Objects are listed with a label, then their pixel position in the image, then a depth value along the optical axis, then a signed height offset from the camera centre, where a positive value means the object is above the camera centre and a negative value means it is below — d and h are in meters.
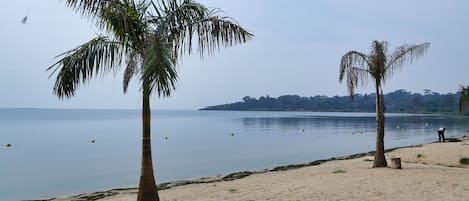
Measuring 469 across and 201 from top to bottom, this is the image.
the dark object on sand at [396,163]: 12.81 -1.50
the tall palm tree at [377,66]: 12.73 +1.41
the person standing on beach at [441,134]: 28.90 -1.44
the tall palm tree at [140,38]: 6.18 +1.18
